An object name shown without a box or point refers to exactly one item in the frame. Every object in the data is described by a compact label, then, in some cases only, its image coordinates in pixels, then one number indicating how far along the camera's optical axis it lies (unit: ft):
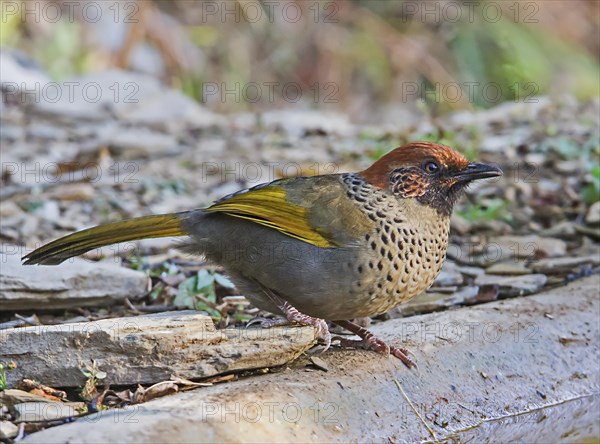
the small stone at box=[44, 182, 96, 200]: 43.21
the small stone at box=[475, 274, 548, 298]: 33.50
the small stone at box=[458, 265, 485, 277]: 35.55
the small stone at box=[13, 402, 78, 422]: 21.28
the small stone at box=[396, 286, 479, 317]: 32.27
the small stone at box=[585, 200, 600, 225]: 39.70
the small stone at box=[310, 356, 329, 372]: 24.90
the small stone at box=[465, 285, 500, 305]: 33.04
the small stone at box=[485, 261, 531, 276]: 35.37
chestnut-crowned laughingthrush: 25.75
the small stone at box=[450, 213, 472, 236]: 40.19
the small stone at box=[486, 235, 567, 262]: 37.24
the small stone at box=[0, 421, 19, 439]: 20.40
